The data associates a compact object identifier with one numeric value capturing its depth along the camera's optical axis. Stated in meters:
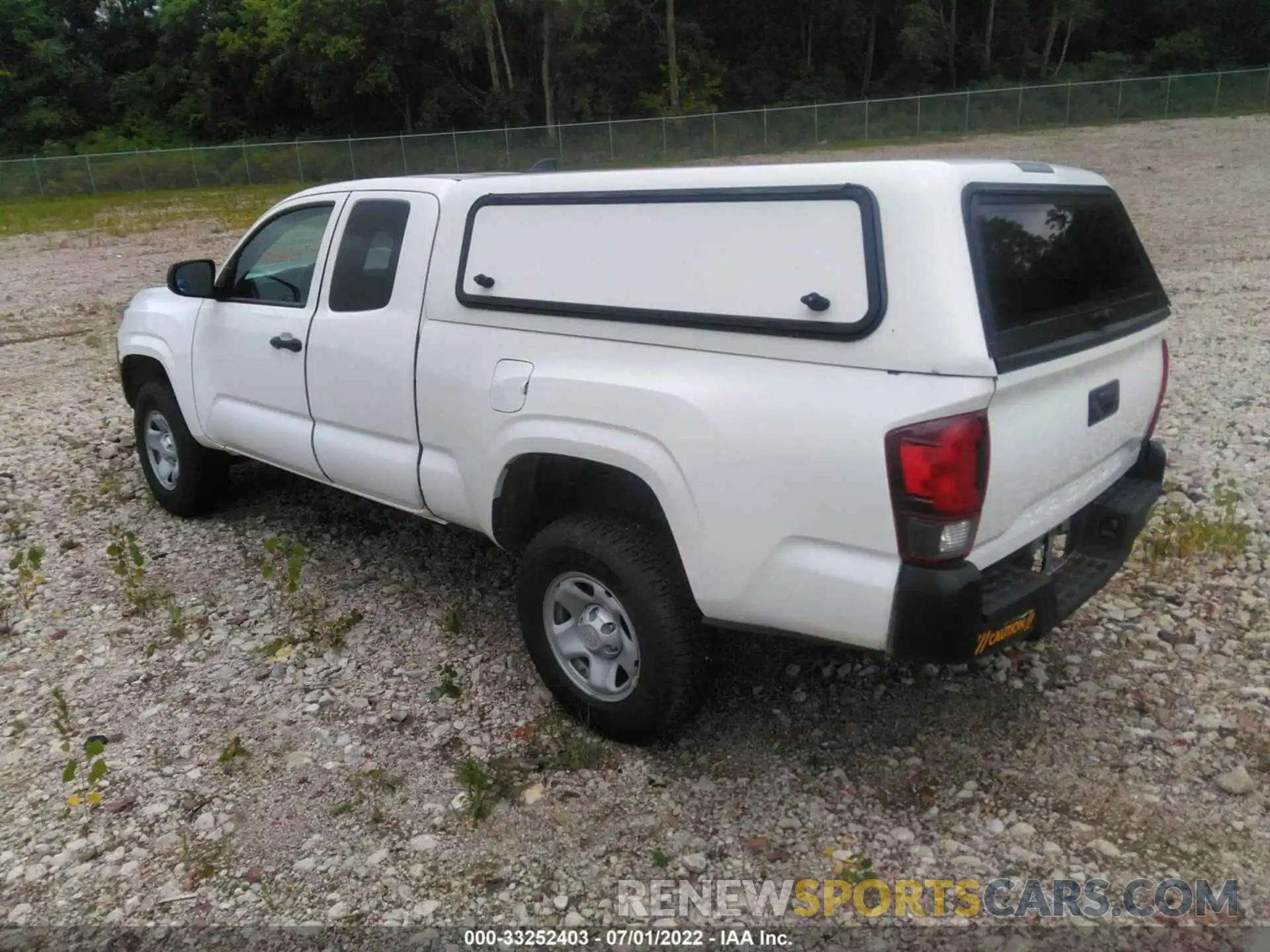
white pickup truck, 2.85
